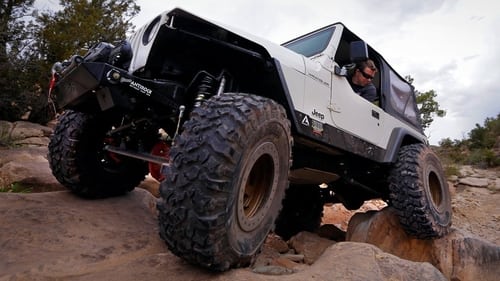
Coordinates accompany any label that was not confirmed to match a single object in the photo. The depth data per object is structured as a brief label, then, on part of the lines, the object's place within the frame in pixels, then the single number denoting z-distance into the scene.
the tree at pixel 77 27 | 12.45
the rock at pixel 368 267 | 1.97
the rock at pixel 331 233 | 4.81
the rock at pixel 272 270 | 2.10
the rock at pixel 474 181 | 11.39
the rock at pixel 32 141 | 8.52
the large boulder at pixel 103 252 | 1.96
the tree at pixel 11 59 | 10.30
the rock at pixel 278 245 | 3.71
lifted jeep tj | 1.86
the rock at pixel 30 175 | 4.39
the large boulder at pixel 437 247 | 3.72
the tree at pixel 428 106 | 22.07
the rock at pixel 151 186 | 5.21
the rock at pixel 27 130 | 9.27
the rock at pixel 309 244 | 3.51
